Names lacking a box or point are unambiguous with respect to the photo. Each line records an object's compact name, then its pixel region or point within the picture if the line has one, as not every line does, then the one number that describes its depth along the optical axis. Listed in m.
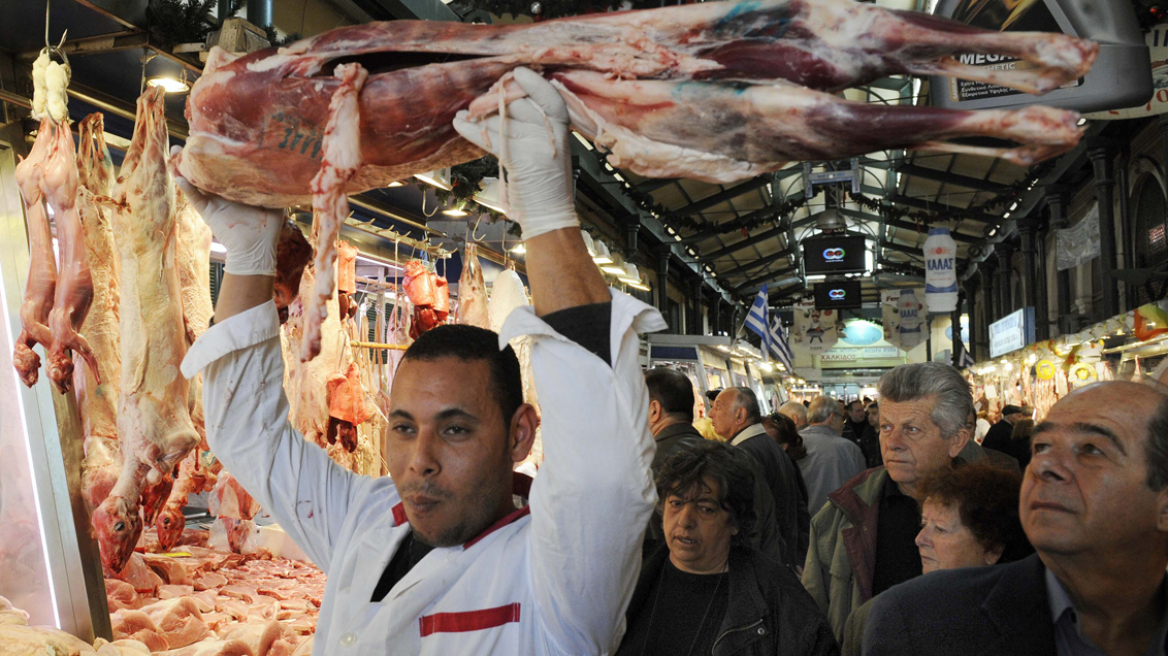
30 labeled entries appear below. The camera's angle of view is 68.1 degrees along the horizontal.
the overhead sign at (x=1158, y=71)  5.62
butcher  1.22
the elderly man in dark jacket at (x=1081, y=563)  1.57
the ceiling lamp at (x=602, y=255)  8.09
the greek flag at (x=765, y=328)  16.03
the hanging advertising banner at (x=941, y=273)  17.66
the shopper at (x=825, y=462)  5.19
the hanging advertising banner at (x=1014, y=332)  15.83
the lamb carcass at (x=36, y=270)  2.93
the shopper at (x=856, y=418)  12.44
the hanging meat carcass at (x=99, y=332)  3.21
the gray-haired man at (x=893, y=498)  2.79
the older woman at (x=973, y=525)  2.28
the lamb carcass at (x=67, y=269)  2.94
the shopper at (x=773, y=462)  4.25
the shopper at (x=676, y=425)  3.42
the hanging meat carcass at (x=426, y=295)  5.01
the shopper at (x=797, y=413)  7.50
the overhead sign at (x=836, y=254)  22.62
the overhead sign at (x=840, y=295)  27.36
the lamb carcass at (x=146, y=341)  2.83
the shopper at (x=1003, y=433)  6.24
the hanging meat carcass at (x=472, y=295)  5.59
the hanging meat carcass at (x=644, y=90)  1.24
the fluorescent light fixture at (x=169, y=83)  3.24
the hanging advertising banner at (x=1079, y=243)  12.21
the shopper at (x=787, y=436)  5.45
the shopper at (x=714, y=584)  2.21
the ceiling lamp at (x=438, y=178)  4.59
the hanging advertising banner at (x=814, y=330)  30.73
